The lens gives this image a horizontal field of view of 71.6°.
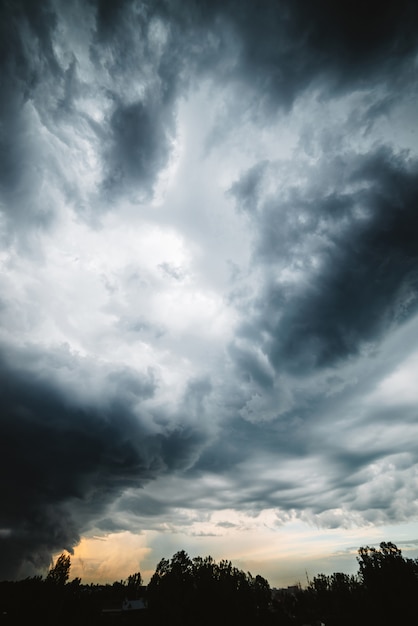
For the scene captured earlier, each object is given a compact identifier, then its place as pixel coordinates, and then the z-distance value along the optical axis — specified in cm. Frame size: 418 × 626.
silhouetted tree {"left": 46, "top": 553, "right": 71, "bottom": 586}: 3872
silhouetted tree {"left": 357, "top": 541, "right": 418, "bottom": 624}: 3875
